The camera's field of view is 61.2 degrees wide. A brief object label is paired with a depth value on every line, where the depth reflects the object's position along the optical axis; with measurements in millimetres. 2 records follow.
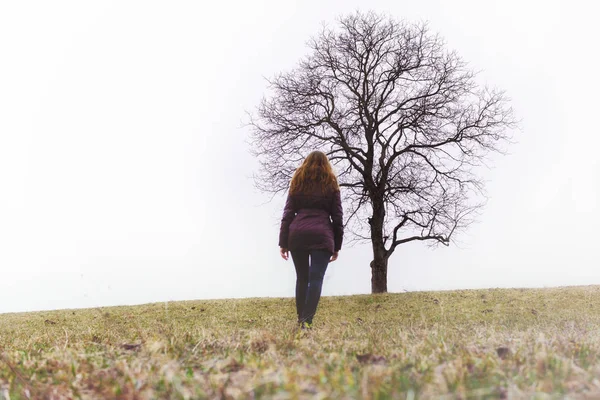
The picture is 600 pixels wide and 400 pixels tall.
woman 6902
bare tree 19375
